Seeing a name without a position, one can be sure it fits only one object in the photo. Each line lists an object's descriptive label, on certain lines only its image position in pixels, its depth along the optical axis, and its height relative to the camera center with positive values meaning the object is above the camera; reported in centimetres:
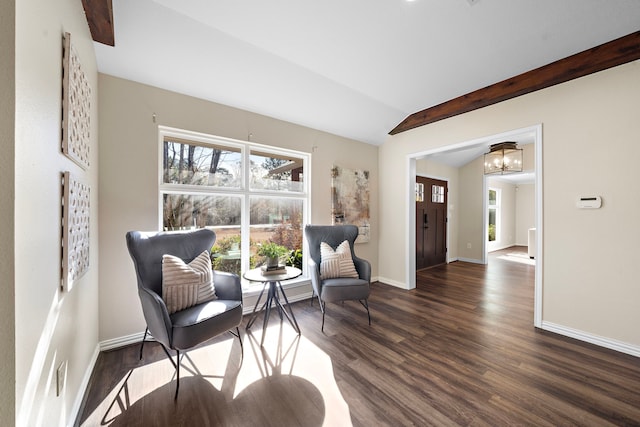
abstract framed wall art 377 +24
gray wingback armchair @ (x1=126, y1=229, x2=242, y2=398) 163 -66
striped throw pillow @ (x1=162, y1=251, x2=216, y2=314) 188 -57
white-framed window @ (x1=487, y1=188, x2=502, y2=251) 756 -13
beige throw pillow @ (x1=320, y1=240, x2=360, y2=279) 288 -61
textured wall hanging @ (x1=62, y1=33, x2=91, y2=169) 127 +62
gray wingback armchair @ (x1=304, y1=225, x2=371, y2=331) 262 -68
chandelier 398 +94
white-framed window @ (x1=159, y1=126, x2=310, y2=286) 255 +23
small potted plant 253 -43
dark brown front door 532 -25
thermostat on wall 229 +12
